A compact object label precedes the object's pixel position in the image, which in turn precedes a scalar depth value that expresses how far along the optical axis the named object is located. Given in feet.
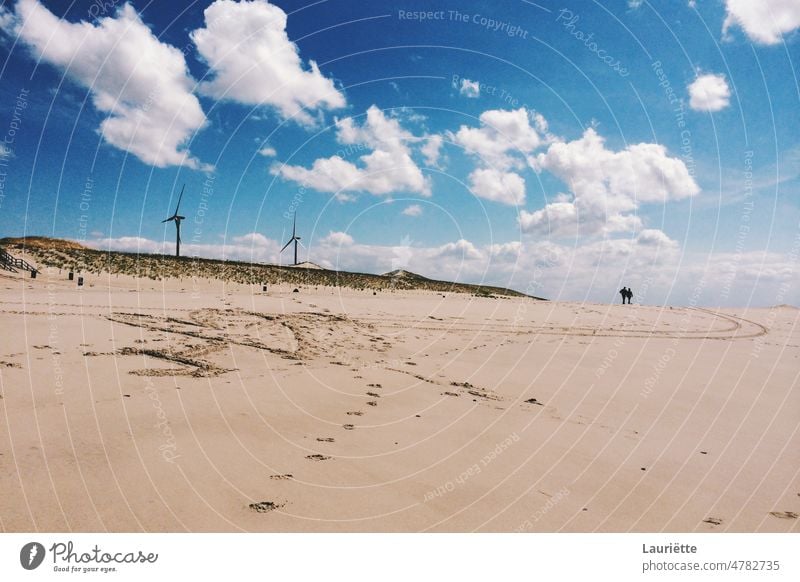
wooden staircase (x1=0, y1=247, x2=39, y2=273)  117.74
